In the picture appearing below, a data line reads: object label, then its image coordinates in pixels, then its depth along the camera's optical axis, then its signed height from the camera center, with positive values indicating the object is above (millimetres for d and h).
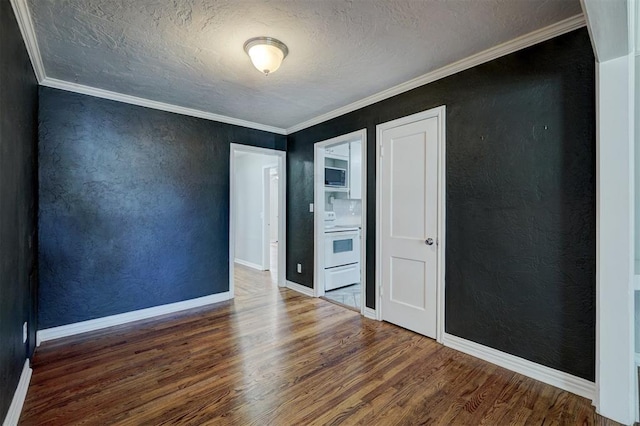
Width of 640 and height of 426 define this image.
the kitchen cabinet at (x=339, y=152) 4750 +1004
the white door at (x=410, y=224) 2873 -103
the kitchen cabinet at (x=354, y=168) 5051 +766
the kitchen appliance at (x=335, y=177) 4723 +593
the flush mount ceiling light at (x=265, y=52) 2205 +1199
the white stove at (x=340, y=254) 4484 -626
